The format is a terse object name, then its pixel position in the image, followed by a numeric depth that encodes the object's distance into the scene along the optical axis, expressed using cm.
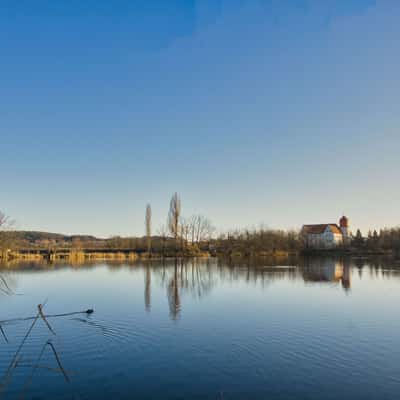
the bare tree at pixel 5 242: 4572
